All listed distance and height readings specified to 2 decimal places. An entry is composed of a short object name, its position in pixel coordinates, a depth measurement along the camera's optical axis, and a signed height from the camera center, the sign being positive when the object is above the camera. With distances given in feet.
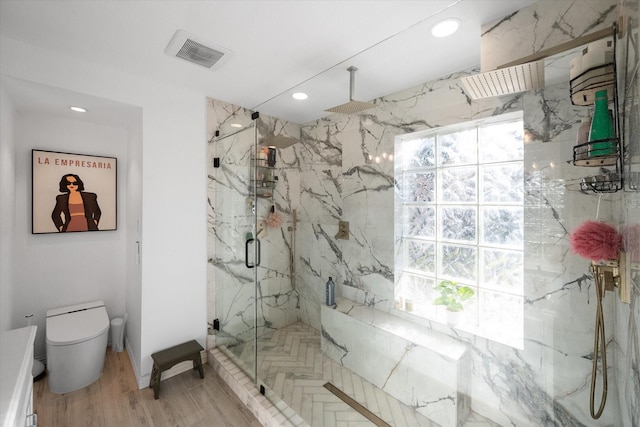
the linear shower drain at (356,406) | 5.42 -4.23
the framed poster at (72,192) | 7.61 +0.69
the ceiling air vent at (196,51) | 5.25 +3.52
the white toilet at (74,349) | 6.43 -3.37
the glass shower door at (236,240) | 7.35 -0.76
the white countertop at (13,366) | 2.82 -2.02
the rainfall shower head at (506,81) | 3.59 +2.05
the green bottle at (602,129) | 2.74 +0.91
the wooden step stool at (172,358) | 6.56 -3.73
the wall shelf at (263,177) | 7.25 +1.03
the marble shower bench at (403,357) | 5.05 -3.25
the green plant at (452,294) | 5.16 -1.61
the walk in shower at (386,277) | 3.32 -1.24
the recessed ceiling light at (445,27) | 4.48 +3.28
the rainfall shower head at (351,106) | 6.17 +2.71
